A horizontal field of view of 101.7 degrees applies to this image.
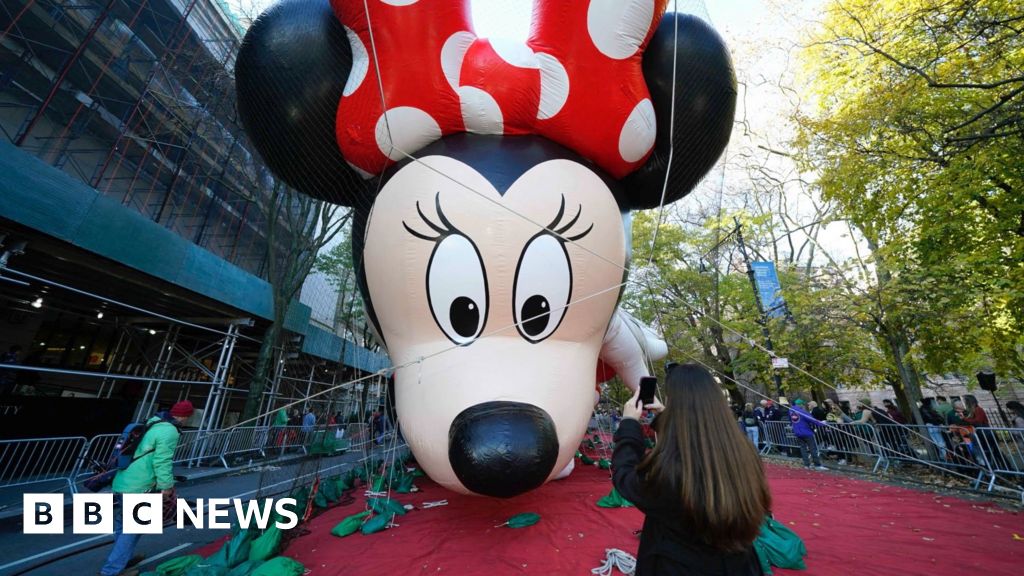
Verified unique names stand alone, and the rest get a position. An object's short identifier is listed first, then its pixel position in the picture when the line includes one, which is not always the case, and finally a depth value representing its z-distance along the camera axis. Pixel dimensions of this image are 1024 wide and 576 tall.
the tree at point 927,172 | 5.85
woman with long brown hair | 1.33
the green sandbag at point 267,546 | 3.02
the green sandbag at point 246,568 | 2.69
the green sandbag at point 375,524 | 3.66
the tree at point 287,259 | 10.36
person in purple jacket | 8.99
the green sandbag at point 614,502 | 4.20
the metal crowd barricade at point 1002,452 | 6.05
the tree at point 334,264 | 14.88
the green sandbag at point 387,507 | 4.04
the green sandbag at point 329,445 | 11.07
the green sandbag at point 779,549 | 2.91
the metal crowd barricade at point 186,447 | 8.59
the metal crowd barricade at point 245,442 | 9.72
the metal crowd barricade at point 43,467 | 6.14
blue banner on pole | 12.23
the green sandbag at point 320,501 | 4.77
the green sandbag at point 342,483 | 5.25
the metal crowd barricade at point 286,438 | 11.60
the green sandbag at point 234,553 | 2.84
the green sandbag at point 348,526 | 3.68
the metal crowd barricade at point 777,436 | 10.66
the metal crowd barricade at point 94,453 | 6.68
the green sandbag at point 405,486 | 5.23
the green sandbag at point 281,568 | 2.78
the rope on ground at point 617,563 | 2.78
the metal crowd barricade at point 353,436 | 13.86
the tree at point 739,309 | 10.30
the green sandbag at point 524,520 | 3.55
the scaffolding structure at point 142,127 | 9.26
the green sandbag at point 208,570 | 2.65
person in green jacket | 3.26
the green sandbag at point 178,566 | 2.85
